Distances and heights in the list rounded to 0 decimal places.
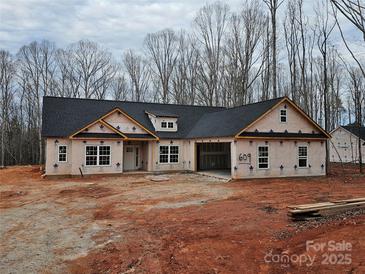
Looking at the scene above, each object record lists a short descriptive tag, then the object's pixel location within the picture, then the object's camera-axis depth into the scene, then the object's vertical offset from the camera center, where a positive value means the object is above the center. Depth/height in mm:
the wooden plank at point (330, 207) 8211 -1580
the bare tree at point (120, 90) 45000 +8945
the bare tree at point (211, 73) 36469 +9449
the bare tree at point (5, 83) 36250 +8104
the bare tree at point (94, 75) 41094 +9901
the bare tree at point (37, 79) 38094 +9028
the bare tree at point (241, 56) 31875 +10298
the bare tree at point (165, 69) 40625 +11020
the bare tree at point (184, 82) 39969 +9128
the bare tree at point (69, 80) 40656 +9301
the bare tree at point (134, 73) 43938 +11128
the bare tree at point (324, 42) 24344 +8681
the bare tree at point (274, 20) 24547 +10669
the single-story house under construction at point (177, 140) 19578 +748
